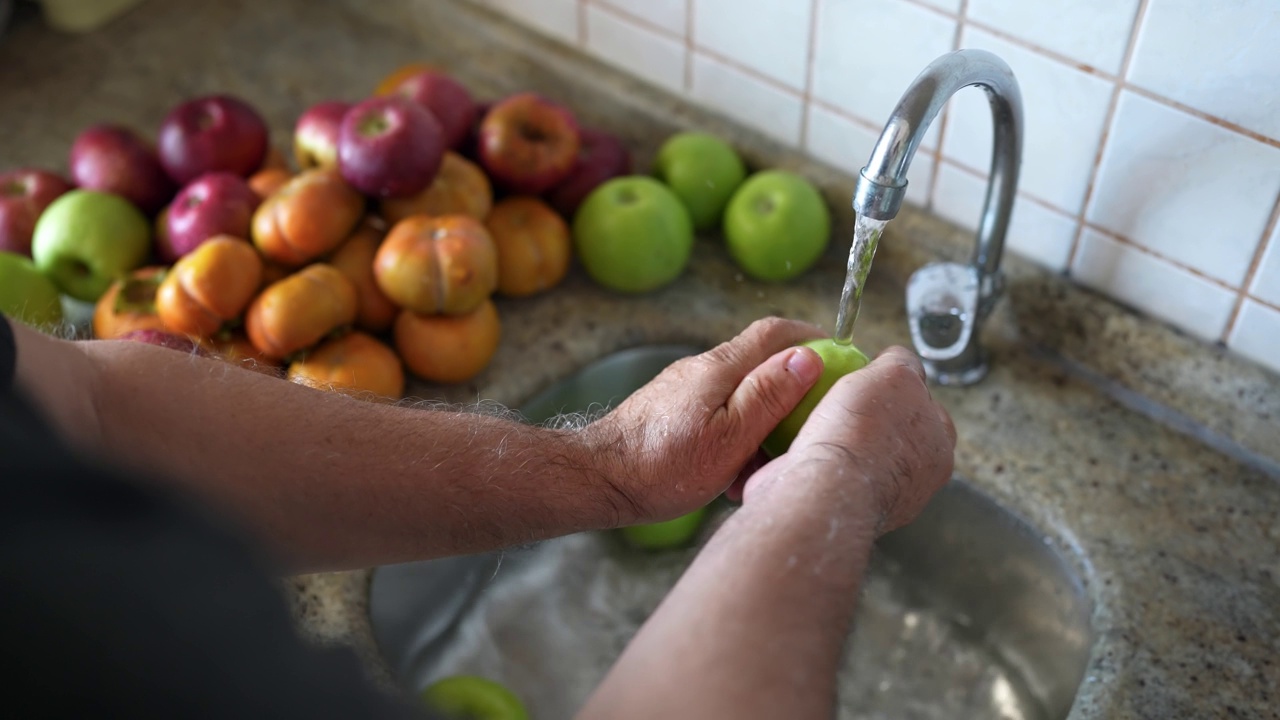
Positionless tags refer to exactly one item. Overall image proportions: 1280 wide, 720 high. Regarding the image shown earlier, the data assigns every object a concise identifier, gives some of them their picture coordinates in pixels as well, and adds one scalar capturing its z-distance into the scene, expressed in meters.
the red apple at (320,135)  1.11
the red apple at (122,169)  1.15
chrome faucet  0.73
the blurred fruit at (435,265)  1.01
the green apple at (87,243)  1.10
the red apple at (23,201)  1.15
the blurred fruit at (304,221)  1.03
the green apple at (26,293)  1.06
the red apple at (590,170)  1.17
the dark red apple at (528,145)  1.12
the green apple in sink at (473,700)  0.93
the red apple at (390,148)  1.04
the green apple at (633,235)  1.10
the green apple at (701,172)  1.16
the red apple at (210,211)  1.05
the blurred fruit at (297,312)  0.98
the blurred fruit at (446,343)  1.04
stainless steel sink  0.98
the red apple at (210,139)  1.15
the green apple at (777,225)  1.10
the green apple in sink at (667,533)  1.12
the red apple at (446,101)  1.14
